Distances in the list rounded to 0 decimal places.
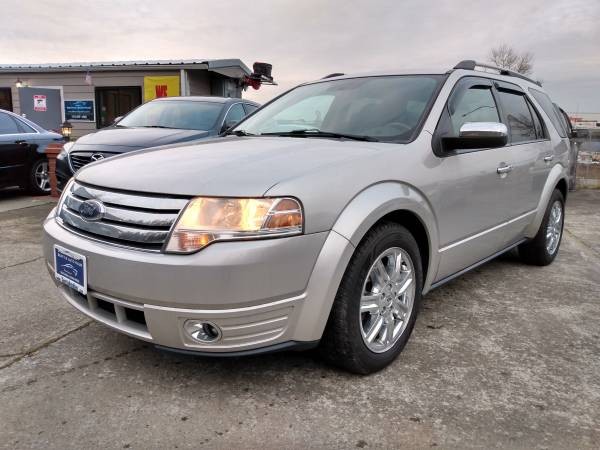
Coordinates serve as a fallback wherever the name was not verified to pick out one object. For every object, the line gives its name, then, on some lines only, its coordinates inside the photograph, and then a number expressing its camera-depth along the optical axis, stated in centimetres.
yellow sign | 1373
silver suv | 205
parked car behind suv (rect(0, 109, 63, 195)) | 764
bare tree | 3538
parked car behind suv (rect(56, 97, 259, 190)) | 587
